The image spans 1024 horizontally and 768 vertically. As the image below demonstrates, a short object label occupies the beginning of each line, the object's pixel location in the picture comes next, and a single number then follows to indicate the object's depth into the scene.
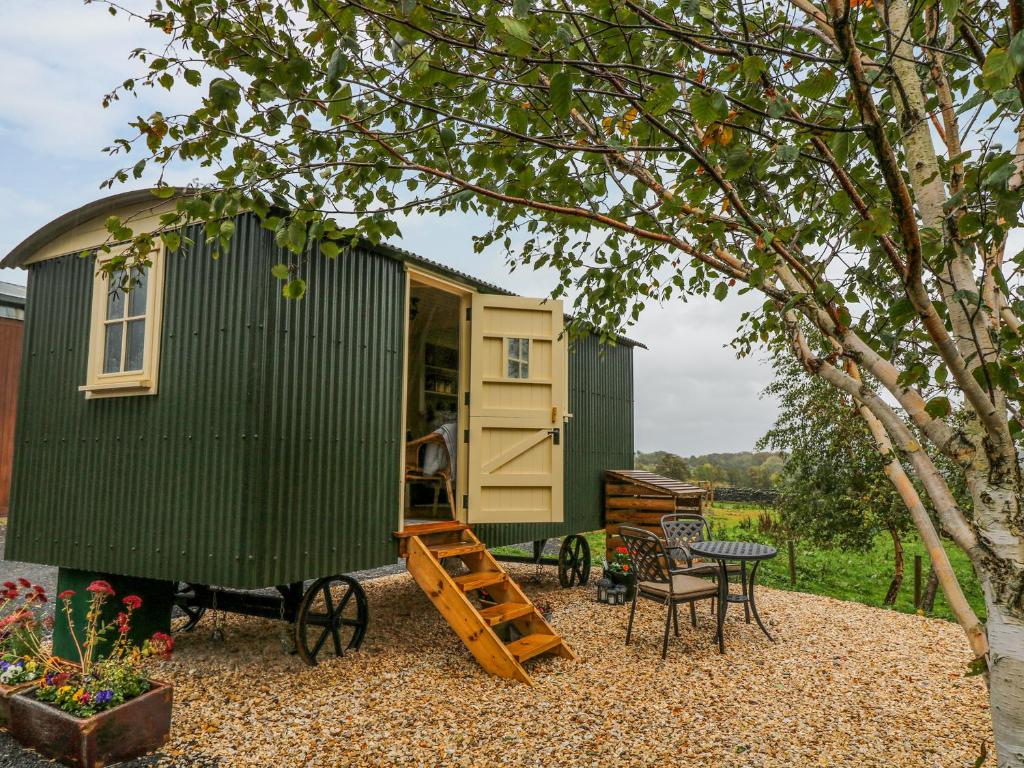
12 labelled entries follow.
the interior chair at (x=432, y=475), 6.01
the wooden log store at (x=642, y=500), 7.68
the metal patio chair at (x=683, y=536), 6.33
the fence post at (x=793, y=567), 8.68
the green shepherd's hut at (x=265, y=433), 4.23
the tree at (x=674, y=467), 20.23
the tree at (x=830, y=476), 7.32
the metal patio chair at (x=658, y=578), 5.01
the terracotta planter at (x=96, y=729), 3.11
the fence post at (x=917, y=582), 7.37
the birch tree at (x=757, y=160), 1.81
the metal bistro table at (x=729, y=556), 5.08
